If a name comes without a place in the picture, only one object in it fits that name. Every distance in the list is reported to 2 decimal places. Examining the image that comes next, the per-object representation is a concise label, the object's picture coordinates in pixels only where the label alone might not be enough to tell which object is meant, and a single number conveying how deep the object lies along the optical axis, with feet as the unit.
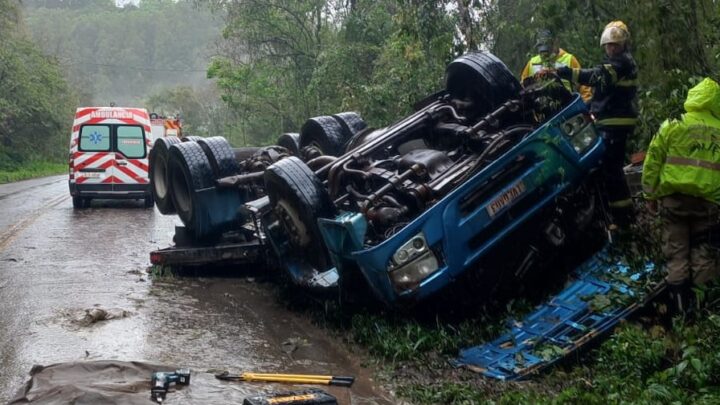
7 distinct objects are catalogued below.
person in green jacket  18.78
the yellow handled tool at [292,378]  18.51
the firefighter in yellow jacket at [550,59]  22.74
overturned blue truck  20.66
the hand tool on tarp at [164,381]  17.11
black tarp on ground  16.39
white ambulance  59.88
